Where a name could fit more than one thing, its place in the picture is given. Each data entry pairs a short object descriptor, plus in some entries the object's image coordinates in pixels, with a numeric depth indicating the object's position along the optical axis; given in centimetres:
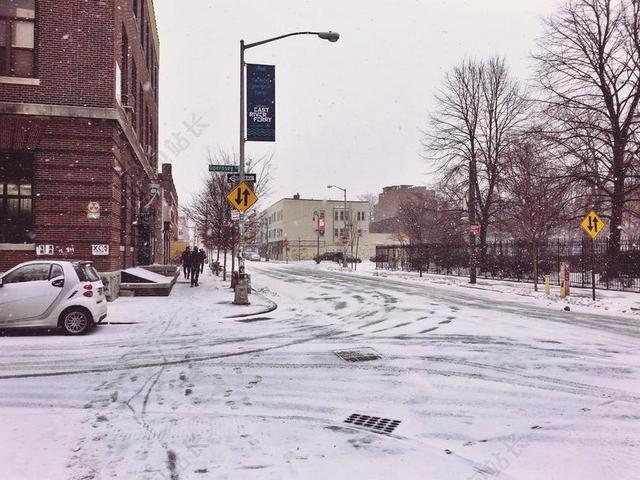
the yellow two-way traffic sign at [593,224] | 1805
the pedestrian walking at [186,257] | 2615
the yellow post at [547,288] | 2095
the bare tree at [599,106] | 2600
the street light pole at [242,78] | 1572
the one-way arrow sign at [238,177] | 1662
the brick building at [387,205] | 12000
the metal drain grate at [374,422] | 487
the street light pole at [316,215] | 9748
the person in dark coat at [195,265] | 2298
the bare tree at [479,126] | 3706
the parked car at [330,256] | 7786
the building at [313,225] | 9844
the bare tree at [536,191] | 2381
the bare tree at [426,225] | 4962
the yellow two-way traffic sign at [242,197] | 1498
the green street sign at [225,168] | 1595
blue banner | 1538
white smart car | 977
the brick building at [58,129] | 1477
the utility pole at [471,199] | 3082
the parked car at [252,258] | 9161
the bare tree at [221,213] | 2791
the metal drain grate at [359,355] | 806
